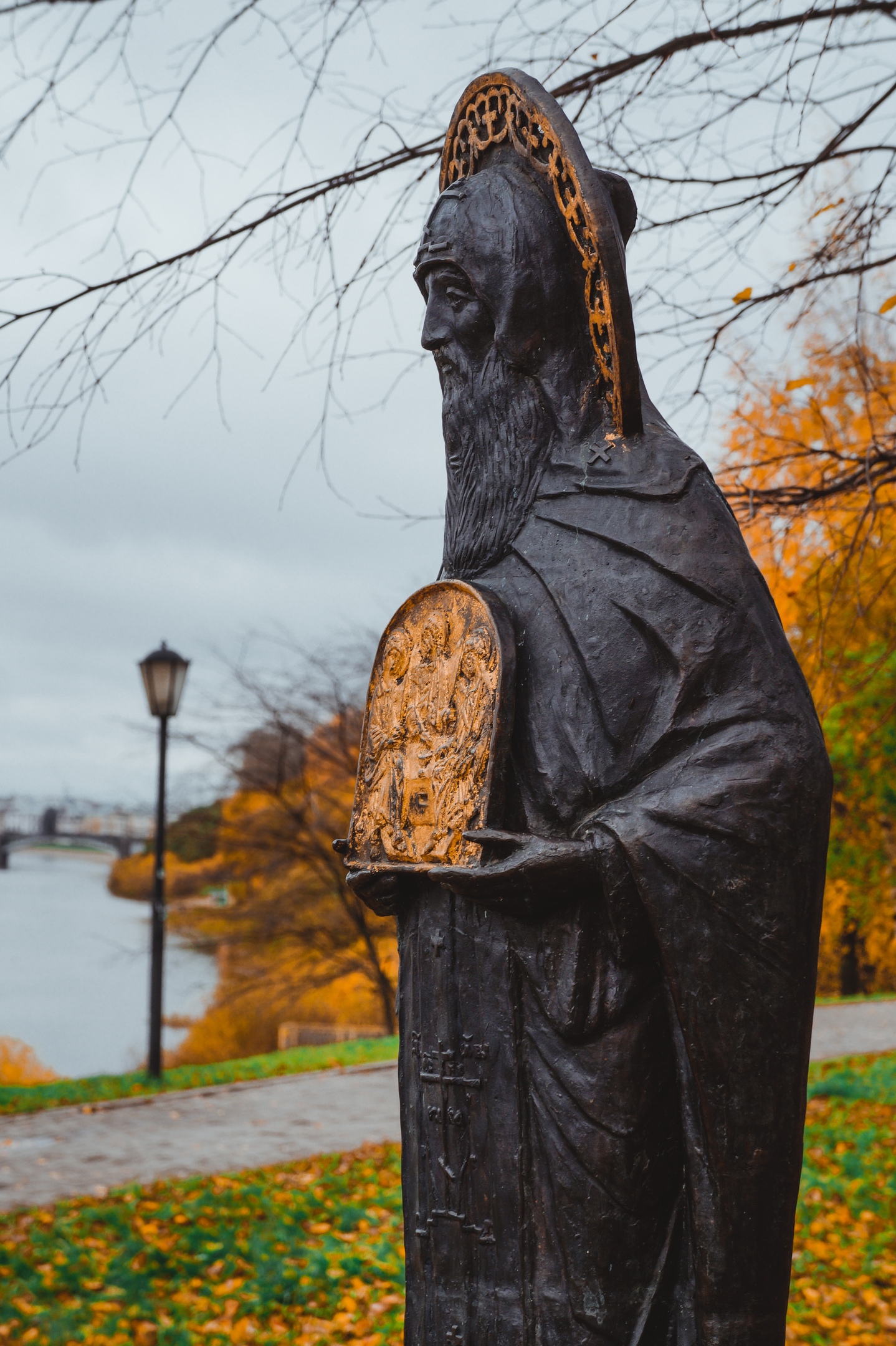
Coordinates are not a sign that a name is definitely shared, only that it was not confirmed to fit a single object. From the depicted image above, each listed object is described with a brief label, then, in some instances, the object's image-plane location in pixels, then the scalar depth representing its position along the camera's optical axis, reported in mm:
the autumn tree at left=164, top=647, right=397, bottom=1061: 13180
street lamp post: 9773
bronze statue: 1769
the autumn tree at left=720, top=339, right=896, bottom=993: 4410
